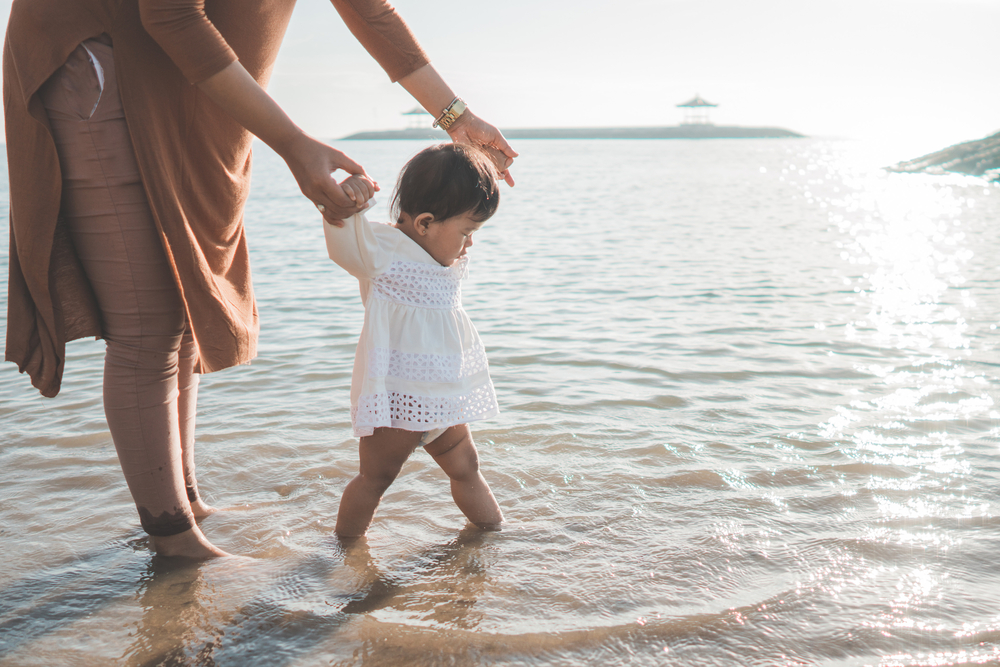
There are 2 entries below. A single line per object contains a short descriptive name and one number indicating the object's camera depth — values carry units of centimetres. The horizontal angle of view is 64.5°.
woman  165
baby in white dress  192
